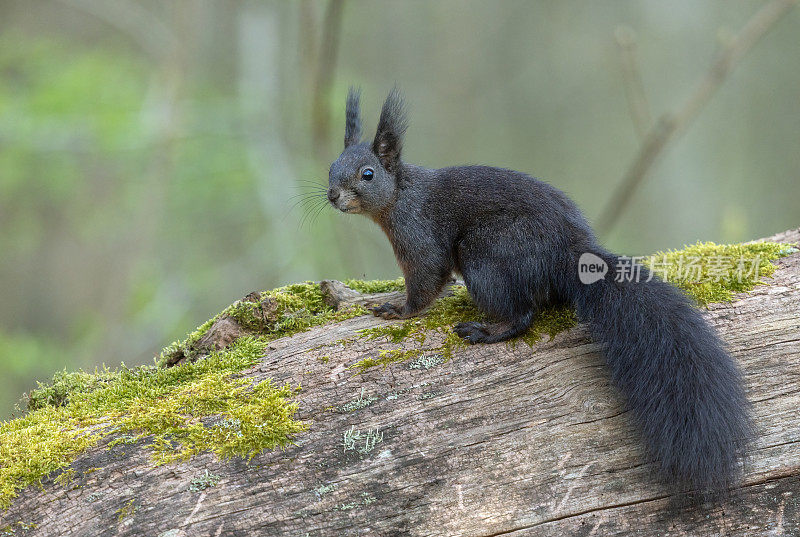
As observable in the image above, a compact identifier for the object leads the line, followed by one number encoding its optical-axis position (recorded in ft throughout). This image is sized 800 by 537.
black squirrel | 14.55
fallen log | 14.34
